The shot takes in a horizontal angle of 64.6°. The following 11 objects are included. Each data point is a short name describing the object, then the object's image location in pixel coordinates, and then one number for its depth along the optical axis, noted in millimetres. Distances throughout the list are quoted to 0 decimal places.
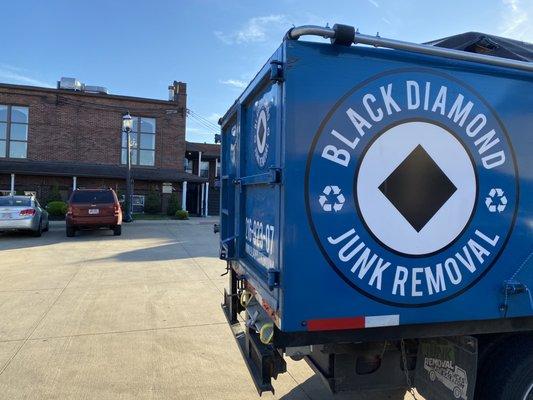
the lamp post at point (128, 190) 20981
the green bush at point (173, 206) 25844
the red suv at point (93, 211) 14734
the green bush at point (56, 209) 22000
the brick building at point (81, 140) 24938
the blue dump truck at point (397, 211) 2199
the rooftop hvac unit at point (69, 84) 27562
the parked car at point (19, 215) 14078
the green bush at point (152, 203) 25984
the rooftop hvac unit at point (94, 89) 28781
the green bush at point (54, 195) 24138
